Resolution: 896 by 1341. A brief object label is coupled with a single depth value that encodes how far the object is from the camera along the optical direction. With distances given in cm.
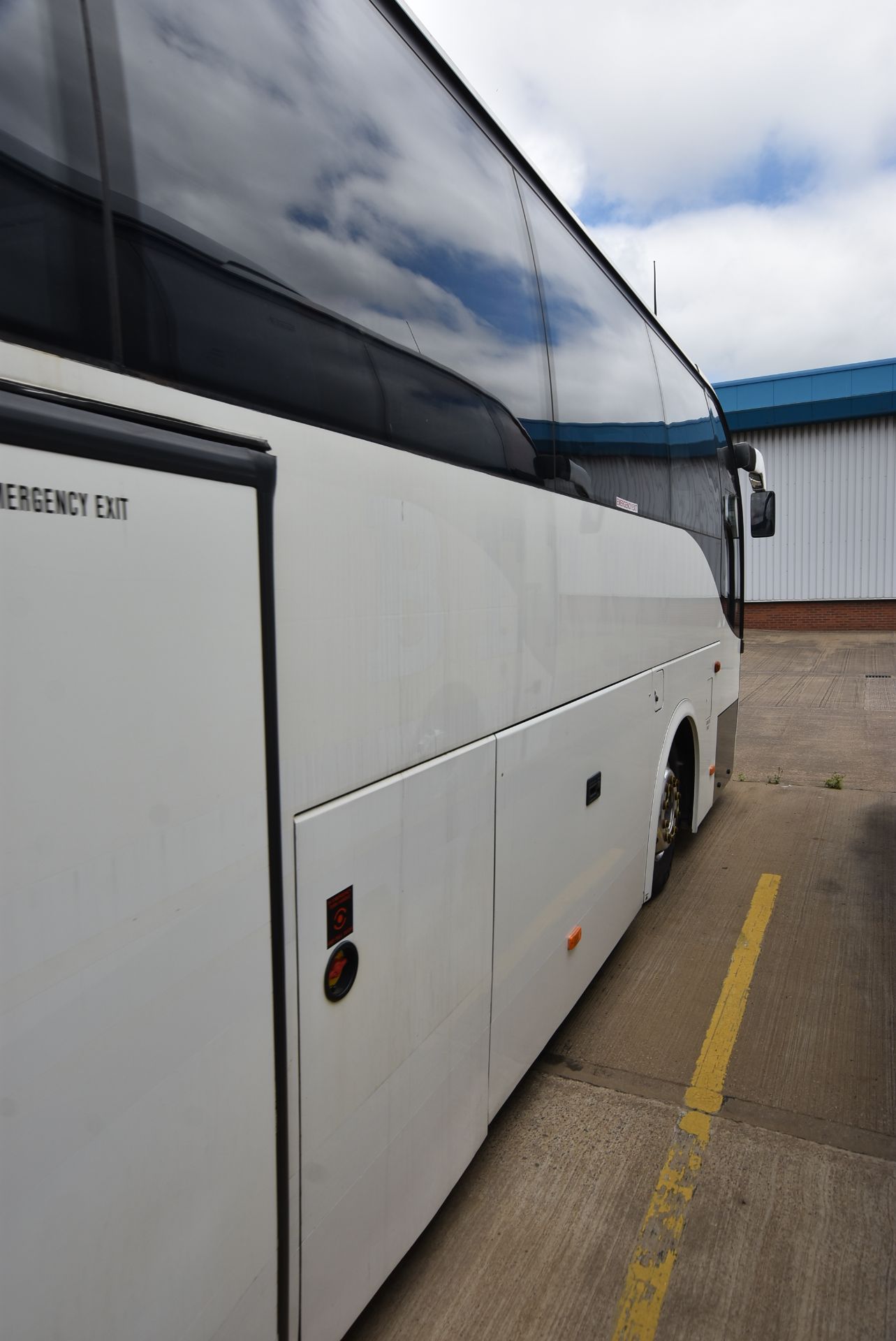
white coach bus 112
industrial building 2150
